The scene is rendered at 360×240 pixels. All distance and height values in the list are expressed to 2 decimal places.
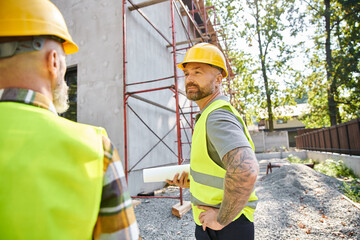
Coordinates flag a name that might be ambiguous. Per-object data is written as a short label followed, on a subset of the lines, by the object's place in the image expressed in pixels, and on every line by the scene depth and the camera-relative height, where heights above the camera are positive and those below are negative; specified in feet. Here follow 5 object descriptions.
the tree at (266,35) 70.28 +32.30
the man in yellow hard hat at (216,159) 4.19 -0.33
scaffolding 20.85 +4.76
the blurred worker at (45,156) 2.04 -0.07
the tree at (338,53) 44.57 +17.88
